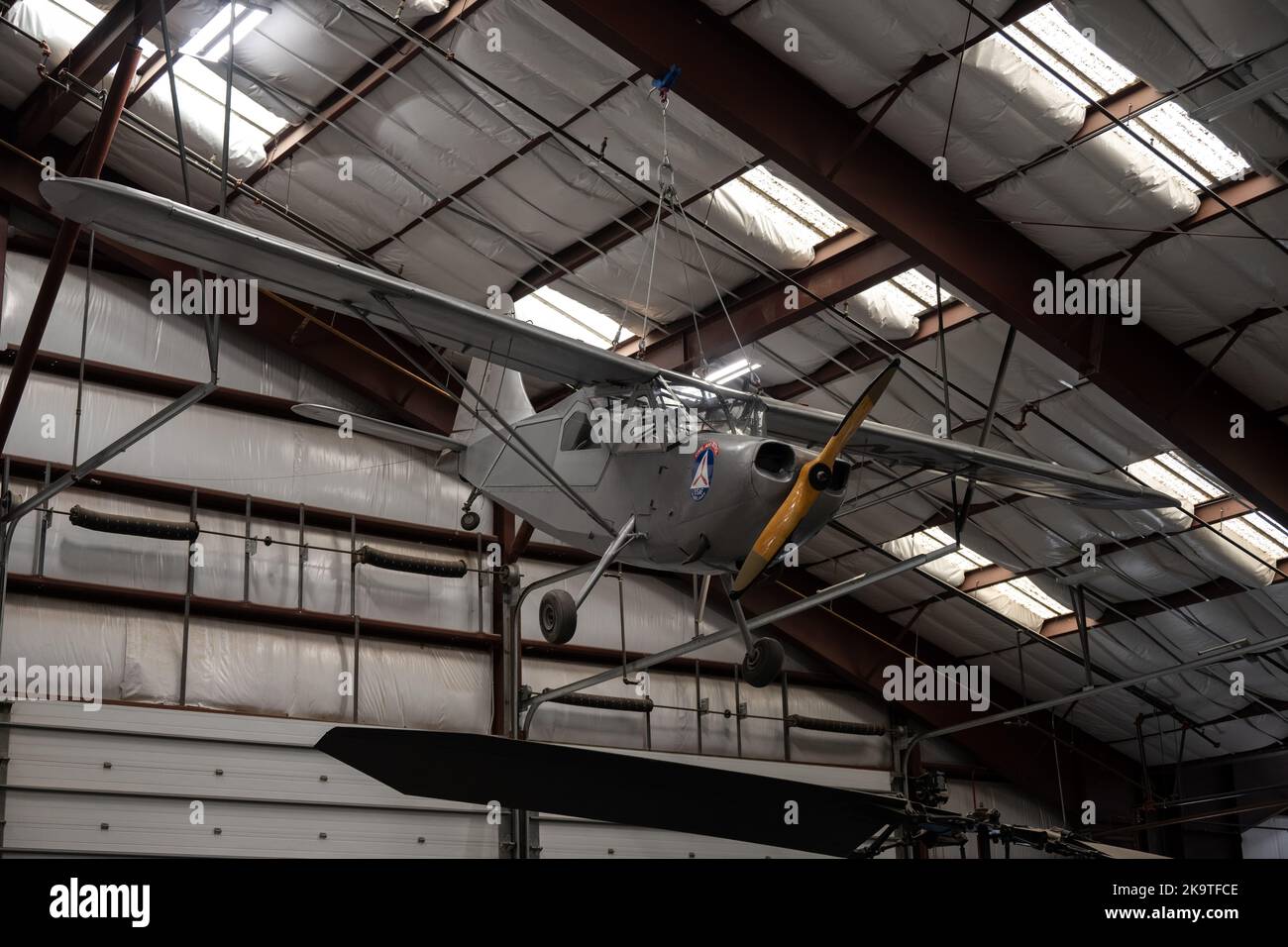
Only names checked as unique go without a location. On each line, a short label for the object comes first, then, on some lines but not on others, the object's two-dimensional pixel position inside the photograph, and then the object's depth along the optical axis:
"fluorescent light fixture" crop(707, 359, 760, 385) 15.87
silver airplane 8.78
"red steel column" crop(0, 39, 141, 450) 11.83
